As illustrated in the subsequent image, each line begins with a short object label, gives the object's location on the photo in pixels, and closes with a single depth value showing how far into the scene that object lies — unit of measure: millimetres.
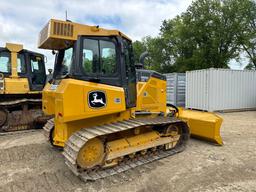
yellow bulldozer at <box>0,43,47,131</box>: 6635
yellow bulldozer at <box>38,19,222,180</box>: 3358
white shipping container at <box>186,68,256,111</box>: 10002
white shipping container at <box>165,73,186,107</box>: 11478
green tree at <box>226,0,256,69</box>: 20625
